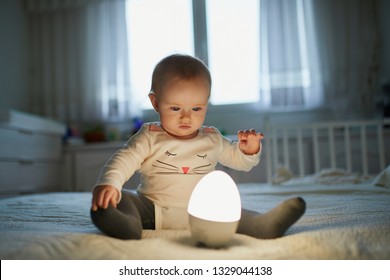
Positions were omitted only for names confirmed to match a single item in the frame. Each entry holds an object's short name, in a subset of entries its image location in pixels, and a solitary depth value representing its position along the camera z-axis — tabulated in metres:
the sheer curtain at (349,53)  2.17
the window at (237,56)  2.33
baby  0.66
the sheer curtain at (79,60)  2.55
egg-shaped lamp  0.52
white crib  1.90
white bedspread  0.49
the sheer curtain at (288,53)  2.29
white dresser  1.92
